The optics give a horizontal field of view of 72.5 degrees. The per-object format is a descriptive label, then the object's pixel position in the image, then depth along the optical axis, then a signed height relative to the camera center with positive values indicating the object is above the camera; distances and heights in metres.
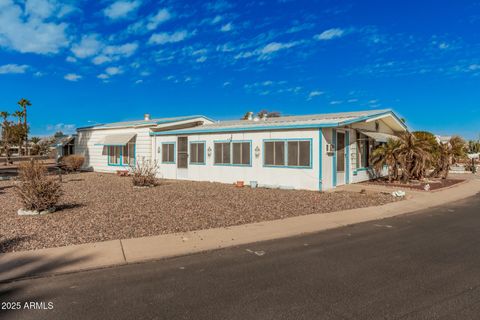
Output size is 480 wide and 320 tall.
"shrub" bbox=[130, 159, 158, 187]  14.69 -0.81
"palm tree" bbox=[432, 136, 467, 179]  18.52 +0.25
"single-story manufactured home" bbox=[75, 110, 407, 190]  14.12 +0.62
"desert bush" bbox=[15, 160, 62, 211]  8.45 -0.73
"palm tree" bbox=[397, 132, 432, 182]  15.33 +0.22
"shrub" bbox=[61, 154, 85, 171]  23.64 -0.11
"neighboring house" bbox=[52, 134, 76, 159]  27.52 +1.31
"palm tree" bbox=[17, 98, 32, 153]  40.00 +6.89
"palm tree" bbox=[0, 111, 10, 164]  39.70 +4.19
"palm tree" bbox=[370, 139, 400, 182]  15.56 +0.10
